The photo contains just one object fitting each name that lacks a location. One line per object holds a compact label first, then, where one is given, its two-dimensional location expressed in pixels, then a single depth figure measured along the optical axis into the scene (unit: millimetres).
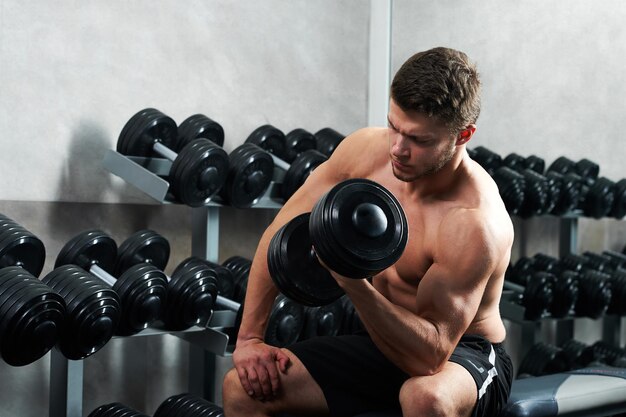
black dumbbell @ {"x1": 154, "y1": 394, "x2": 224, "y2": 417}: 2566
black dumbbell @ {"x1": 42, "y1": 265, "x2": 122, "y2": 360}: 2291
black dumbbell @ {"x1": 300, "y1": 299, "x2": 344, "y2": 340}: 2984
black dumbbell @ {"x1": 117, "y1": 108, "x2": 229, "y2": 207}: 2850
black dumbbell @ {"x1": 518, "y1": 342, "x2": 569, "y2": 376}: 3699
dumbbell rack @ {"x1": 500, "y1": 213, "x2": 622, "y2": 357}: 3859
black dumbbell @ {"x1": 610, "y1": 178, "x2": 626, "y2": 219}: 3996
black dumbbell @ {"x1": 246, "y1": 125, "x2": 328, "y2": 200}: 3170
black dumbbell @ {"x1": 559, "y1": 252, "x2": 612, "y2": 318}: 3652
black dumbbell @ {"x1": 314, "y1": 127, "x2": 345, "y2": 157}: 3521
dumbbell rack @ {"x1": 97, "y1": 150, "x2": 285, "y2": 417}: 2598
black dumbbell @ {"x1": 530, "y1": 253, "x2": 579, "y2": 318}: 3623
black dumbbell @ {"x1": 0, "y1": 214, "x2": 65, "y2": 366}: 2127
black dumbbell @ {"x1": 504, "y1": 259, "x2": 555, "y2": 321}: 3574
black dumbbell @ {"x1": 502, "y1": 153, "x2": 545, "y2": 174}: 3988
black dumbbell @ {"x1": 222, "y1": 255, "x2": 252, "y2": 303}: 3018
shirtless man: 1621
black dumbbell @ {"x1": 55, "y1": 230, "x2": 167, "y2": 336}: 2500
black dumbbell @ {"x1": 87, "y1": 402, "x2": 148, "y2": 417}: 2564
